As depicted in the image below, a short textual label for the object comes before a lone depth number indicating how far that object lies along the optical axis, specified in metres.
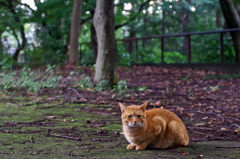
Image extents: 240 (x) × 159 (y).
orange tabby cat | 5.81
